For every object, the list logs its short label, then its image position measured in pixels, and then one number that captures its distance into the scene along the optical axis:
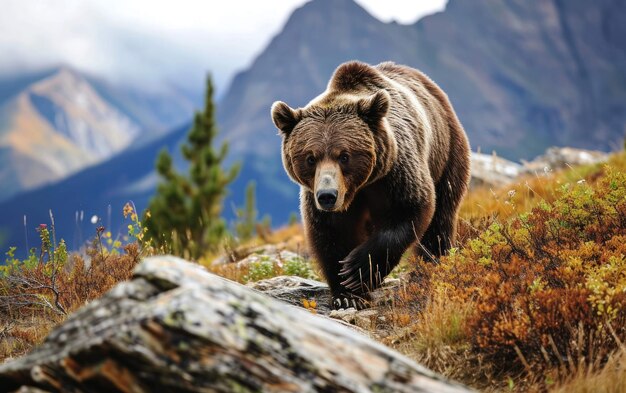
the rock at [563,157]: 30.53
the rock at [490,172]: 26.41
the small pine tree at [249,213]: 46.09
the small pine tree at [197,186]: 40.47
